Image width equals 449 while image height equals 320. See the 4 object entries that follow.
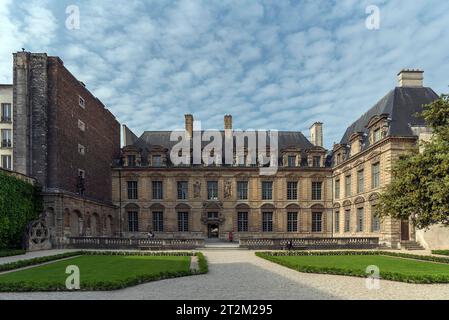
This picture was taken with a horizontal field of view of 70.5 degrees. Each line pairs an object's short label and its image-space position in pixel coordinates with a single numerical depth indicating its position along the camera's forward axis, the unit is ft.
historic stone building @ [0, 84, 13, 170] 110.11
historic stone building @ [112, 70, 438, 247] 122.11
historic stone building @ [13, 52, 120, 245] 85.76
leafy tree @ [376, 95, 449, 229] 48.48
